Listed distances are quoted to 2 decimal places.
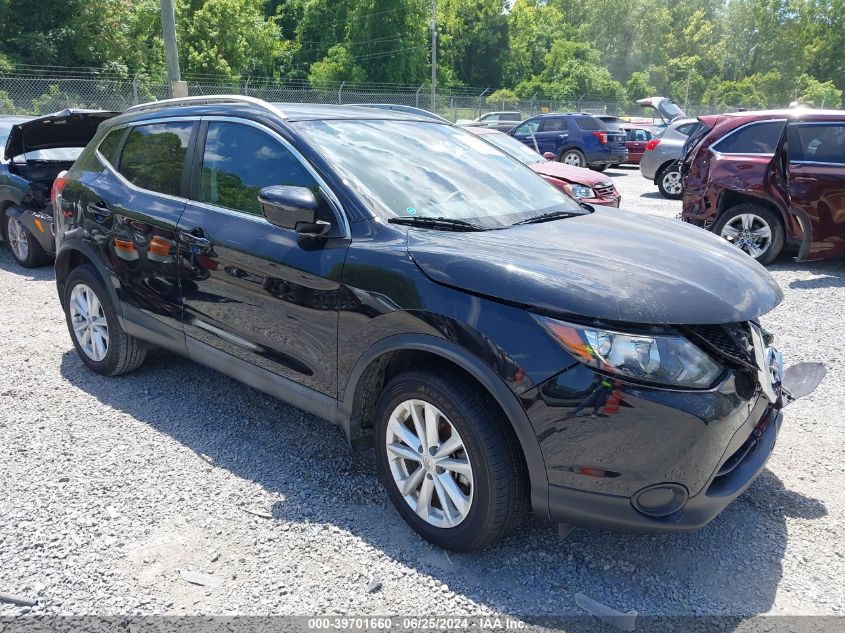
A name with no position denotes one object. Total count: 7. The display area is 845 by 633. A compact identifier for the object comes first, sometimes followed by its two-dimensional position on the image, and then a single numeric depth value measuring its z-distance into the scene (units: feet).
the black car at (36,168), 24.36
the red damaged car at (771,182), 23.06
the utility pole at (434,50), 124.67
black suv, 7.84
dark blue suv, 63.05
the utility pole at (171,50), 39.27
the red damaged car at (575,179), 31.07
